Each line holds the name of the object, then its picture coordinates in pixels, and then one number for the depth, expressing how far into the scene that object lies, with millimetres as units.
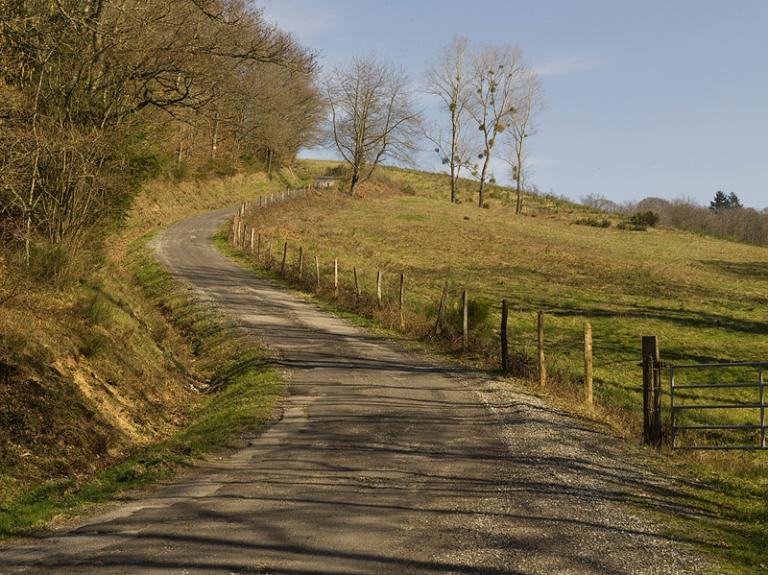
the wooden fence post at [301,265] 34384
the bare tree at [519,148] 86625
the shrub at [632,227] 72606
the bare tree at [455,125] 85375
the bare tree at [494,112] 85188
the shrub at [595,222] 74131
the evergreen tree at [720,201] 181625
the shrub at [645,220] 75625
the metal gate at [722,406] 12523
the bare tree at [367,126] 73000
